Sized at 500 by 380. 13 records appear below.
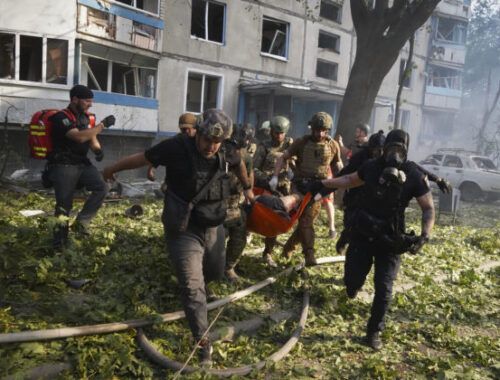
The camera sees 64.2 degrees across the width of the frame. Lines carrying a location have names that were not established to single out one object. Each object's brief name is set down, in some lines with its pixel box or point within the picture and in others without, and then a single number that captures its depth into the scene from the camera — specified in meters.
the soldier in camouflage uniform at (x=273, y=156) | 5.95
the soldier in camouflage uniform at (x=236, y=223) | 4.54
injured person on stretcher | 4.58
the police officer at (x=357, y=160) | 5.30
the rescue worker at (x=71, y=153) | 4.85
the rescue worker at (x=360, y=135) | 8.34
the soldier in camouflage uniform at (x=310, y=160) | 5.61
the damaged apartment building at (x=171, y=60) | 13.53
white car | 15.60
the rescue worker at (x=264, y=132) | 8.51
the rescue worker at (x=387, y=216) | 3.78
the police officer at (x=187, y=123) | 6.05
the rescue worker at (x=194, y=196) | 3.19
